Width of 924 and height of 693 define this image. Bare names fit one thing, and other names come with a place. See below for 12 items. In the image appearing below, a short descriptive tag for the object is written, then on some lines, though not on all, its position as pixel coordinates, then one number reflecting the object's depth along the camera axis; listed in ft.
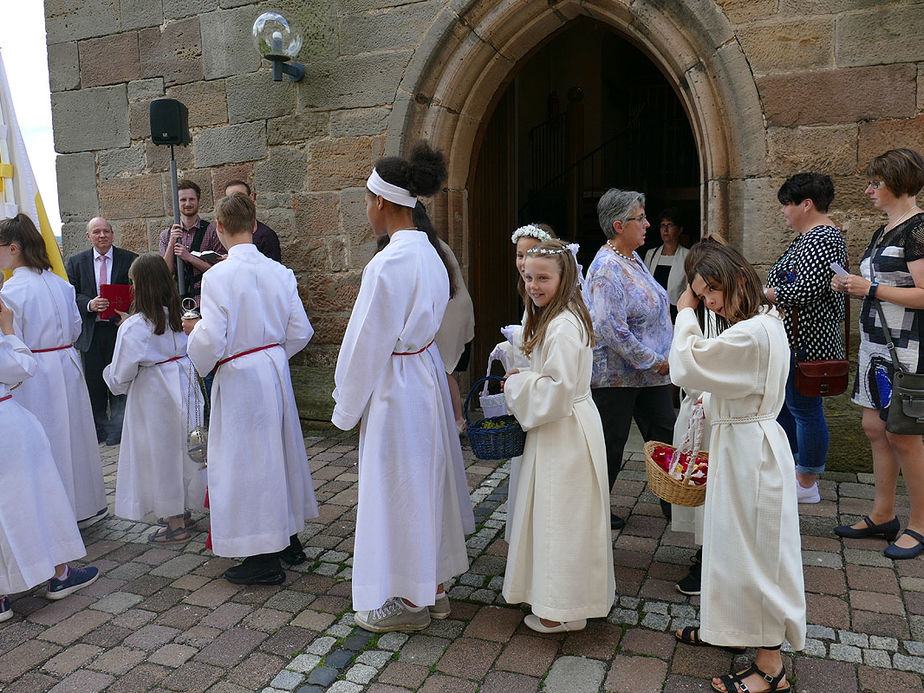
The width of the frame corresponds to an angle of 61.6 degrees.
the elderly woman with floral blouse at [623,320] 12.19
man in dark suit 19.51
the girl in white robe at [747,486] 8.25
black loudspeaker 17.92
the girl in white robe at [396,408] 9.80
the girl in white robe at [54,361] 13.15
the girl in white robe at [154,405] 13.12
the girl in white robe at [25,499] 10.59
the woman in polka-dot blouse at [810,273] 12.73
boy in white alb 11.48
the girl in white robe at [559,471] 9.38
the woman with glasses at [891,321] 11.30
